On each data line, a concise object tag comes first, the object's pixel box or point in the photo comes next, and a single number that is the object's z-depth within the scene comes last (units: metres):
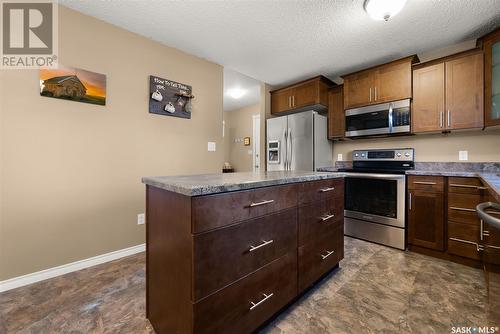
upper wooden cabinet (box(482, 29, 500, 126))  2.06
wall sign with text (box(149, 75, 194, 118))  2.51
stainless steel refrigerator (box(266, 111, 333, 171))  3.27
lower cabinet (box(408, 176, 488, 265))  2.04
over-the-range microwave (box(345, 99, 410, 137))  2.68
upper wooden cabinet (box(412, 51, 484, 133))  2.22
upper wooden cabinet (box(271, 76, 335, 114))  3.40
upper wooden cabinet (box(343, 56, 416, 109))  2.66
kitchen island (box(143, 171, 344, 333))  0.91
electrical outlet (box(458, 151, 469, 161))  2.52
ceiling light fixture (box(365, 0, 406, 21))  1.74
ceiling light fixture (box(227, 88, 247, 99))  4.55
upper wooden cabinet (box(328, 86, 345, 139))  3.29
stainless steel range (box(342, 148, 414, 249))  2.48
